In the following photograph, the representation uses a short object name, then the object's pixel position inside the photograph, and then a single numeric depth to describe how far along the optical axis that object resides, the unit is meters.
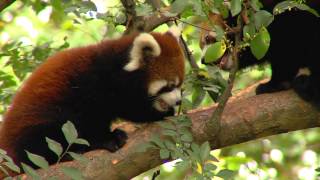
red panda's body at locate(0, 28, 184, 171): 7.44
